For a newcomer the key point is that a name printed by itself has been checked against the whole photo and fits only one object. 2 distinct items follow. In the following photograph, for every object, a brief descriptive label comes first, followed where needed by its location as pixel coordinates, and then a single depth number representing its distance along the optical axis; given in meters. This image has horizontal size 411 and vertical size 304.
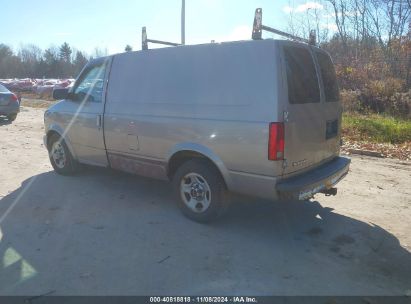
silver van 3.99
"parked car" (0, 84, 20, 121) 14.77
